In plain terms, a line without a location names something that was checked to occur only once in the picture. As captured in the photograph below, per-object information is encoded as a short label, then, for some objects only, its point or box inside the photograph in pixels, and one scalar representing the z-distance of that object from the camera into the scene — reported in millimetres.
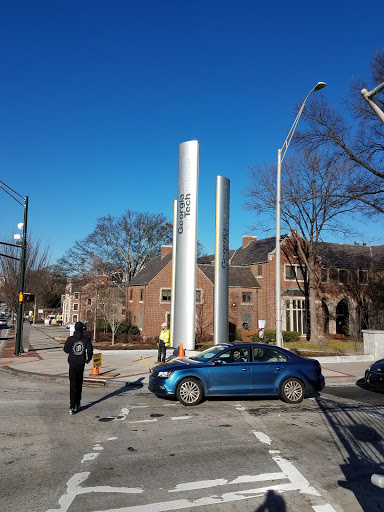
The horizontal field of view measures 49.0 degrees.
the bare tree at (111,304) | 31641
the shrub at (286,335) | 30781
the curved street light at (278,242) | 16078
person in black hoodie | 8930
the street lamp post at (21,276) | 19844
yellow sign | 13939
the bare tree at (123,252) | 52656
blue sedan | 9867
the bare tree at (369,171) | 21984
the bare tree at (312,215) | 29156
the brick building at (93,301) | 35000
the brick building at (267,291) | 37156
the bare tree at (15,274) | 48156
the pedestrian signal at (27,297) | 20078
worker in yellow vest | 16312
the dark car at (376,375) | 12438
